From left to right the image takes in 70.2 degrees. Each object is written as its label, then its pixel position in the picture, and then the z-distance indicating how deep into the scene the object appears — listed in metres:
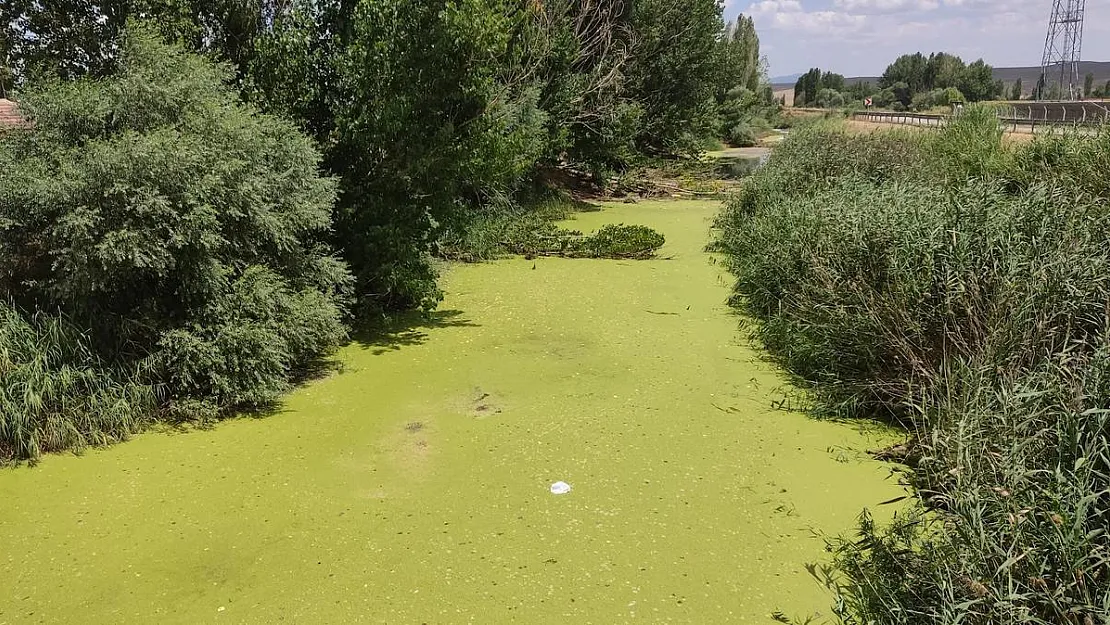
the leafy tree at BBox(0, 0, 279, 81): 6.17
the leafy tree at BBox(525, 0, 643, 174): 12.45
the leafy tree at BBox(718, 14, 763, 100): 25.34
